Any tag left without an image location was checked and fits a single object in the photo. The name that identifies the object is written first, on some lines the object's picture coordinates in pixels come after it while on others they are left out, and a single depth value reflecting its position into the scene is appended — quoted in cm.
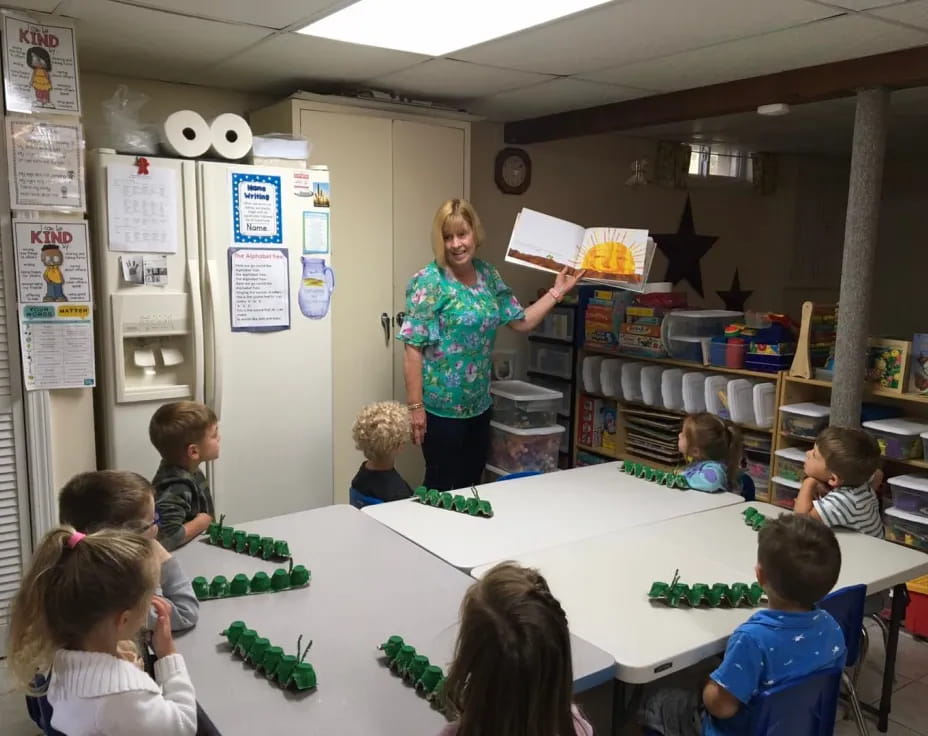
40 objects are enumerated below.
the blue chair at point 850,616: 182
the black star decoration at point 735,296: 575
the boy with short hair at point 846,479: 234
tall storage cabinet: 368
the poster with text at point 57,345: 270
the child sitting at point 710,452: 274
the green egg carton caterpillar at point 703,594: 181
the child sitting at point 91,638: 126
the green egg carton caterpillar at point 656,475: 277
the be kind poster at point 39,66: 254
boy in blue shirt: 154
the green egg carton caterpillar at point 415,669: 141
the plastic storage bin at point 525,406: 399
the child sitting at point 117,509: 165
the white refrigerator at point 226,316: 294
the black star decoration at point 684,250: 552
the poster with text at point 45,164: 259
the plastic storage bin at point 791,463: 333
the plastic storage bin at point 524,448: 395
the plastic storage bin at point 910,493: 302
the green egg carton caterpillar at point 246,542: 203
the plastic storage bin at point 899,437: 305
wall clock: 465
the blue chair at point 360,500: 267
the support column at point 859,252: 296
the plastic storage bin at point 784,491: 338
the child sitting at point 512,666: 114
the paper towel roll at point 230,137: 307
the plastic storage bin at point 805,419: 328
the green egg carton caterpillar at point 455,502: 240
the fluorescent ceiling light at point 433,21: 247
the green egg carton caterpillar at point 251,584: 179
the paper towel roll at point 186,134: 298
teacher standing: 322
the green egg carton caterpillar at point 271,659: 142
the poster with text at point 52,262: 265
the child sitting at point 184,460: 213
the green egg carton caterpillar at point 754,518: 235
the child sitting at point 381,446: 264
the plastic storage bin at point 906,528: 302
